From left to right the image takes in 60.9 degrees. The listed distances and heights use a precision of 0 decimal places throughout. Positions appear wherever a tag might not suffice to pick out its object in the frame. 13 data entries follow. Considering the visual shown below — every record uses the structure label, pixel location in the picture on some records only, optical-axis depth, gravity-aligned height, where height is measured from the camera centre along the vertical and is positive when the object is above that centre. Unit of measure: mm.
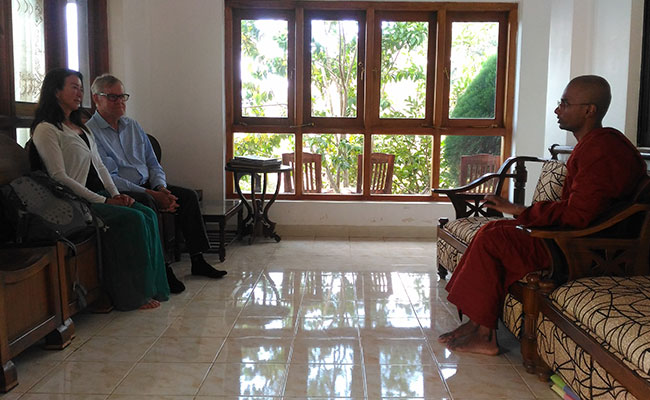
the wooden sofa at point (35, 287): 2199 -706
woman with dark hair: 2951 -331
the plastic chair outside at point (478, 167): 5711 -337
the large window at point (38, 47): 3475 +618
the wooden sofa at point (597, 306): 1683 -594
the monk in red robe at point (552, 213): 2271 -338
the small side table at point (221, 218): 4383 -688
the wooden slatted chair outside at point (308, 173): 5723 -412
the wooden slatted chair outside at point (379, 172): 5711 -403
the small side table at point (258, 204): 5078 -673
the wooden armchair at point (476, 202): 3232 -492
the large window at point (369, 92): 5512 +422
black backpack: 2633 -381
